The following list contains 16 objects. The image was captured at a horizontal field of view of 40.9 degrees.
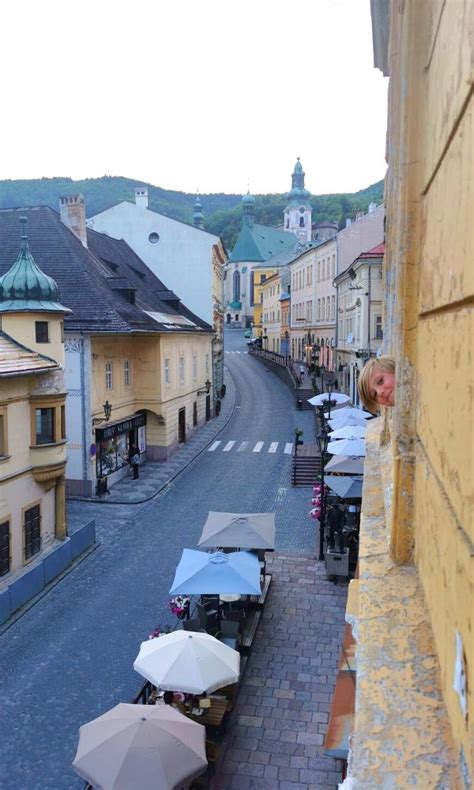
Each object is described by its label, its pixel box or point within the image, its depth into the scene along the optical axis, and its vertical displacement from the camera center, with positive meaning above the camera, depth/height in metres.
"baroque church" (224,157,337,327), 117.19 +17.92
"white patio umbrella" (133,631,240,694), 10.62 -5.56
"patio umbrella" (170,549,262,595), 13.77 -5.23
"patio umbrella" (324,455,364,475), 20.33 -4.06
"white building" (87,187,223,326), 44.28 +6.76
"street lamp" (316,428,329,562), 18.59 -4.86
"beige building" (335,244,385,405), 32.31 +1.66
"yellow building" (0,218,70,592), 17.11 -2.31
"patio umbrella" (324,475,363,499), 18.54 -4.36
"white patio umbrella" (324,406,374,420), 28.37 -3.29
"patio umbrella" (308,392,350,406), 33.61 -3.24
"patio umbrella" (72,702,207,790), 8.57 -5.74
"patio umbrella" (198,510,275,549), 16.31 -5.05
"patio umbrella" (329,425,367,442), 22.81 -3.37
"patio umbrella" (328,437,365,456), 20.34 -3.49
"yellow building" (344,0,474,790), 1.70 -0.46
